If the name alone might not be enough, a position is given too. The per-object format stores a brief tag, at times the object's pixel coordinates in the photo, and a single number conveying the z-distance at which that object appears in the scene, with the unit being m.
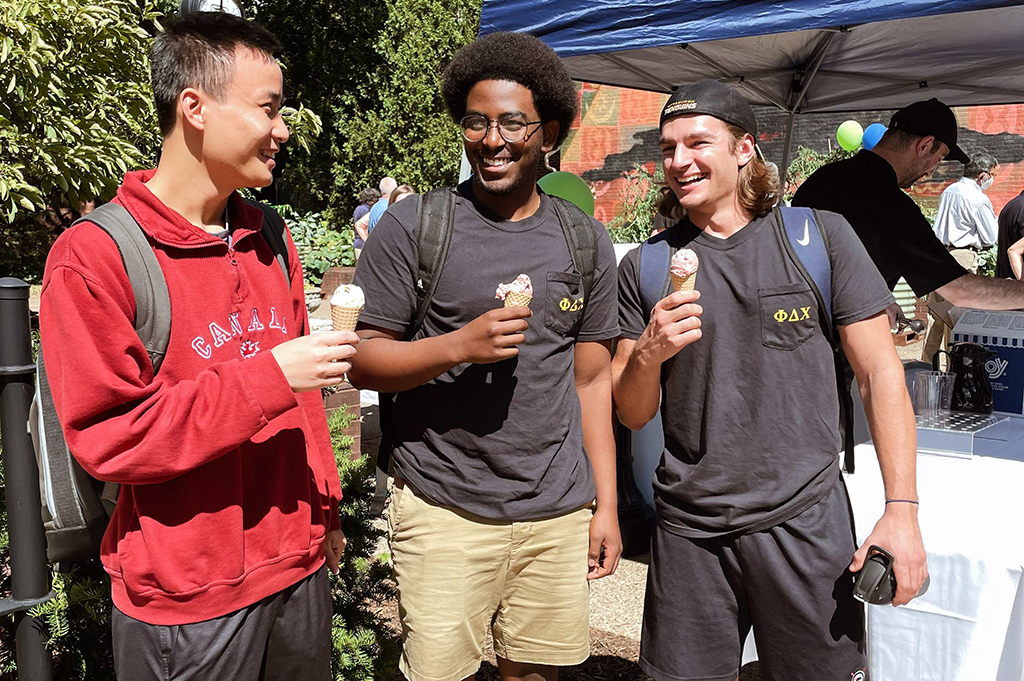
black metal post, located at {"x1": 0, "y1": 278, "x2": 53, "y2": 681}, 2.15
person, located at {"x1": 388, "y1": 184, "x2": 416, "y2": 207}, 10.07
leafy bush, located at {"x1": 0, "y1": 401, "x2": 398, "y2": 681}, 2.56
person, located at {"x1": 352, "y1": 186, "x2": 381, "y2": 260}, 13.31
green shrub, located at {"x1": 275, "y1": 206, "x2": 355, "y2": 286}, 18.31
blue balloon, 8.97
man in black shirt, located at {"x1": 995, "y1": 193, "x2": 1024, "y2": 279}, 7.97
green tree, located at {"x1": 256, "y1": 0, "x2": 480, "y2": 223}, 20.89
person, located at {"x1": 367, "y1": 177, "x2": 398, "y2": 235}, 11.10
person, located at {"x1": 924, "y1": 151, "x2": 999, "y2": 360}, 11.19
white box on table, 3.87
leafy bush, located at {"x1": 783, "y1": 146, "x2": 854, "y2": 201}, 16.25
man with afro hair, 2.35
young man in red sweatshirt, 1.69
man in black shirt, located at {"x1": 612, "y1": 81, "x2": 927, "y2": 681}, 2.32
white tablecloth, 2.61
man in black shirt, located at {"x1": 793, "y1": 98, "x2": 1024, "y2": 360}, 3.91
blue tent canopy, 3.87
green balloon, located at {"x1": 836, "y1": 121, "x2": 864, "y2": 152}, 12.55
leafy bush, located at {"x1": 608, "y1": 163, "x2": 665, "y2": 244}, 15.48
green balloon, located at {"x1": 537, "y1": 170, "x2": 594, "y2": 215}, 5.11
